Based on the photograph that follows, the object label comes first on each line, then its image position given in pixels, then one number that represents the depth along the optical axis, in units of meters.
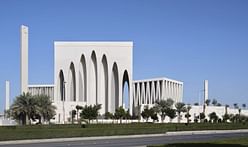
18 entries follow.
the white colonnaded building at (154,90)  121.75
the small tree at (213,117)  102.72
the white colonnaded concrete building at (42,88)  138.38
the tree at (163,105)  94.53
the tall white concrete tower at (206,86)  128.75
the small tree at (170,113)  90.86
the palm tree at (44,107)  57.68
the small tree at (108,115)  90.61
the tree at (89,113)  74.80
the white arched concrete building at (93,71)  101.44
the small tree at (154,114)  91.56
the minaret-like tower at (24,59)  65.88
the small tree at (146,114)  91.51
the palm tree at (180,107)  96.81
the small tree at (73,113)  83.14
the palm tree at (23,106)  56.28
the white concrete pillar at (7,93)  102.05
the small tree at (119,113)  84.77
